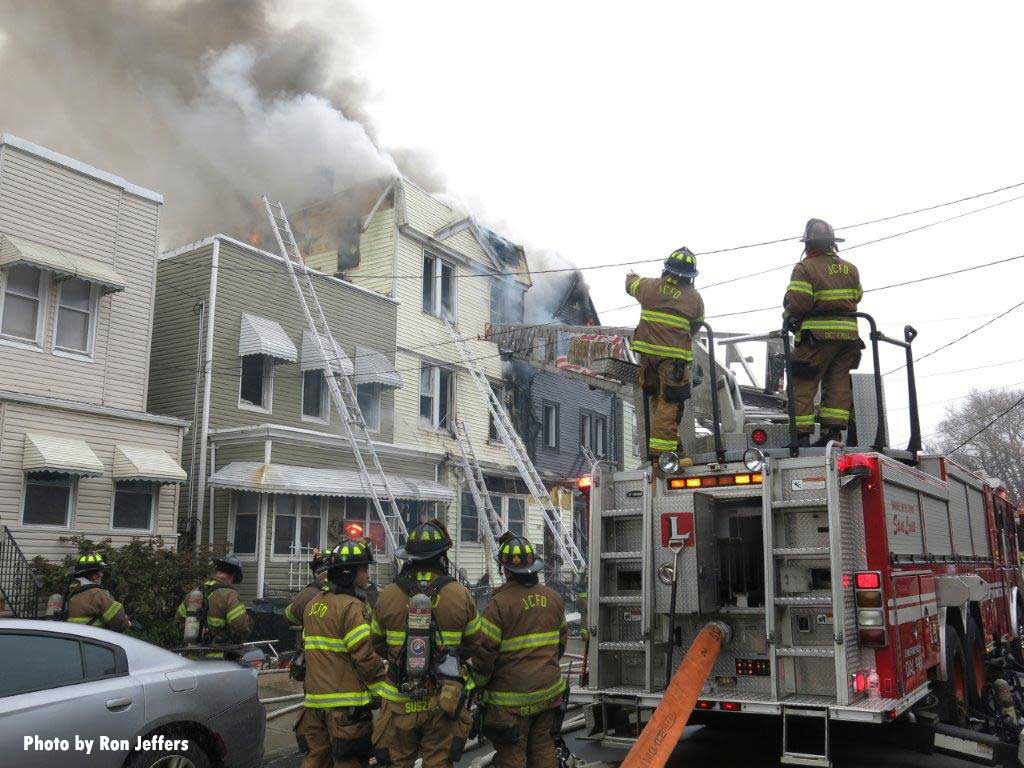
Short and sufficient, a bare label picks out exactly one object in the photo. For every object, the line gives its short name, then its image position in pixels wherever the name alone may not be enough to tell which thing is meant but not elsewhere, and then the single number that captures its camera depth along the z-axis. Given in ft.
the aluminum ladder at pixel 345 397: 51.55
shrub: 39.06
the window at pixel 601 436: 85.35
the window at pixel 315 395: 58.62
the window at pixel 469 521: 66.08
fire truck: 17.56
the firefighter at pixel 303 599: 21.50
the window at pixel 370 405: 60.80
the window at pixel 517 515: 70.59
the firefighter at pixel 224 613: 24.12
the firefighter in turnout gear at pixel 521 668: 16.43
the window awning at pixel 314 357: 57.29
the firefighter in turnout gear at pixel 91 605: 23.90
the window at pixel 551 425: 78.12
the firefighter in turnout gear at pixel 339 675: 16.33
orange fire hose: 16.53
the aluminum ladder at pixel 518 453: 57.31
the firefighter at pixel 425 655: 15.21
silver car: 13.99
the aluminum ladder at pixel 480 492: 59.36
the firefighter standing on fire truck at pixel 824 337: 22.15
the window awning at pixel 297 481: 48.57
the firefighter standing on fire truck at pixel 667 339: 21.88
